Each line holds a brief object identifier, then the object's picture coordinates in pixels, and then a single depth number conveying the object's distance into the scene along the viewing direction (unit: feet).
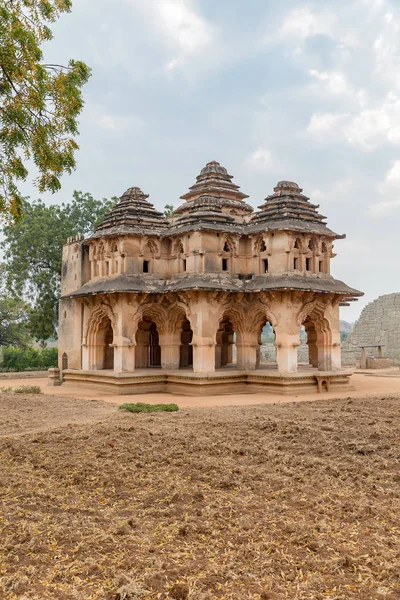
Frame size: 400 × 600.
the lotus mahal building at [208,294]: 64.23
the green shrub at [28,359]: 102.53
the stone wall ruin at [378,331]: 122.01
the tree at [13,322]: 109.19
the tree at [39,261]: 97.04
